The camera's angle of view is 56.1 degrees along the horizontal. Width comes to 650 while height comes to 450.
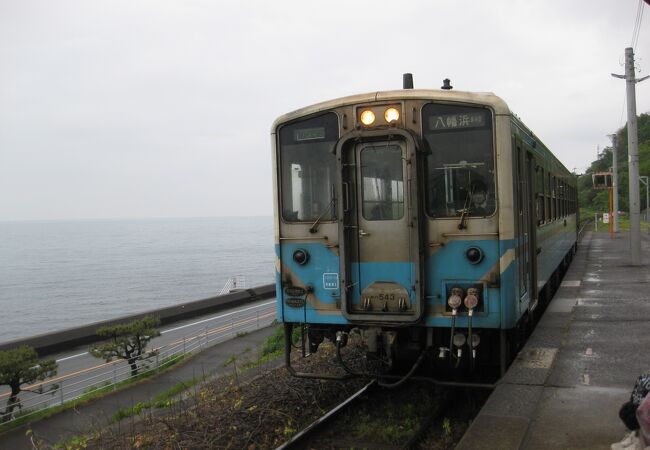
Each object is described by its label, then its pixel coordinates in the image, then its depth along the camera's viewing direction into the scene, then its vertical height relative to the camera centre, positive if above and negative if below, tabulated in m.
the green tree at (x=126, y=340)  18.11 -3.56
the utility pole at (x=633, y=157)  17.67 +1.50
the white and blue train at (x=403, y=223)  5.86 -0.07
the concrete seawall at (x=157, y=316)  23.69 -4.40
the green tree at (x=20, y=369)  14.84 -3.51
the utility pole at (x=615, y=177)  33.78 +1.70
